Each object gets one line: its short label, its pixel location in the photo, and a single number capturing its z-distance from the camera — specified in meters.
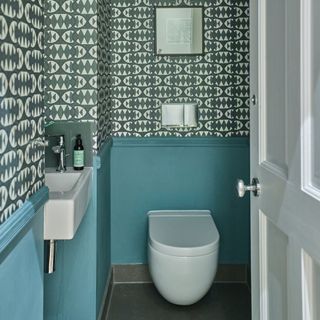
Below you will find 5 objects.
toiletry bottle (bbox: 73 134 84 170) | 2.13
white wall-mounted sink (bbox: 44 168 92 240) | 1.45
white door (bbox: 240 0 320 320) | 0.94
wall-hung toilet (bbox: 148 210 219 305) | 2.14
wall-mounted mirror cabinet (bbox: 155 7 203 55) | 2.79
